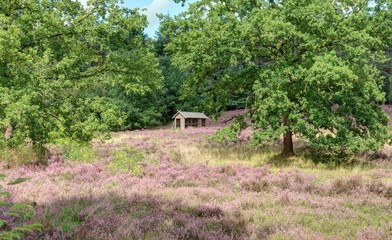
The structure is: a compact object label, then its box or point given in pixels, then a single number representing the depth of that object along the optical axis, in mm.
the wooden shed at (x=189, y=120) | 48688
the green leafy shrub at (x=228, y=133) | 17500
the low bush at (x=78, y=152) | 15703
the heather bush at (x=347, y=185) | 10036
